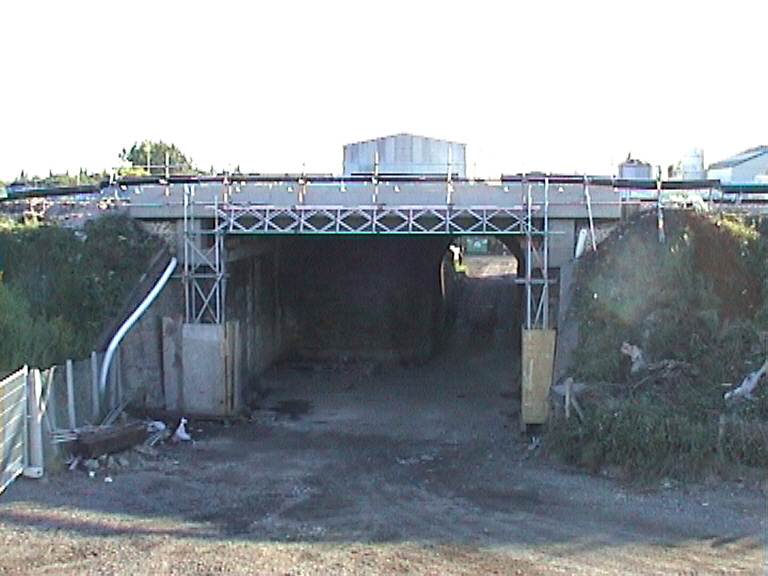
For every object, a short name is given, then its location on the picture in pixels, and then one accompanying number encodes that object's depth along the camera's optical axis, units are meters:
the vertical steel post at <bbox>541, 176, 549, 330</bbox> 22.31
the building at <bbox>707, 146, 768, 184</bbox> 49.00
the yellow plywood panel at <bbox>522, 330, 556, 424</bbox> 21.81
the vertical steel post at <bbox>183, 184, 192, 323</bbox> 23.38
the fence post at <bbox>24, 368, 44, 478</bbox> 16.89
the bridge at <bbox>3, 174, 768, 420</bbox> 22.77
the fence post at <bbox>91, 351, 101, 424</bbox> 20.72
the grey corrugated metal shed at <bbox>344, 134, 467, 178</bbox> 36.31
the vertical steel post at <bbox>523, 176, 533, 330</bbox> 22.12
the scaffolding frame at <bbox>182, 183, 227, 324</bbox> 23.27
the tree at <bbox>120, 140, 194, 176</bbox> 66.06
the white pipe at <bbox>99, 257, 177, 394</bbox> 21.33
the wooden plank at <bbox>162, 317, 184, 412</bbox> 23.34
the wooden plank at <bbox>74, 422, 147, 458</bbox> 18.41
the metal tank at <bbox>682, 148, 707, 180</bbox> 41.28
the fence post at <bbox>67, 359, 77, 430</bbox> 19.15
